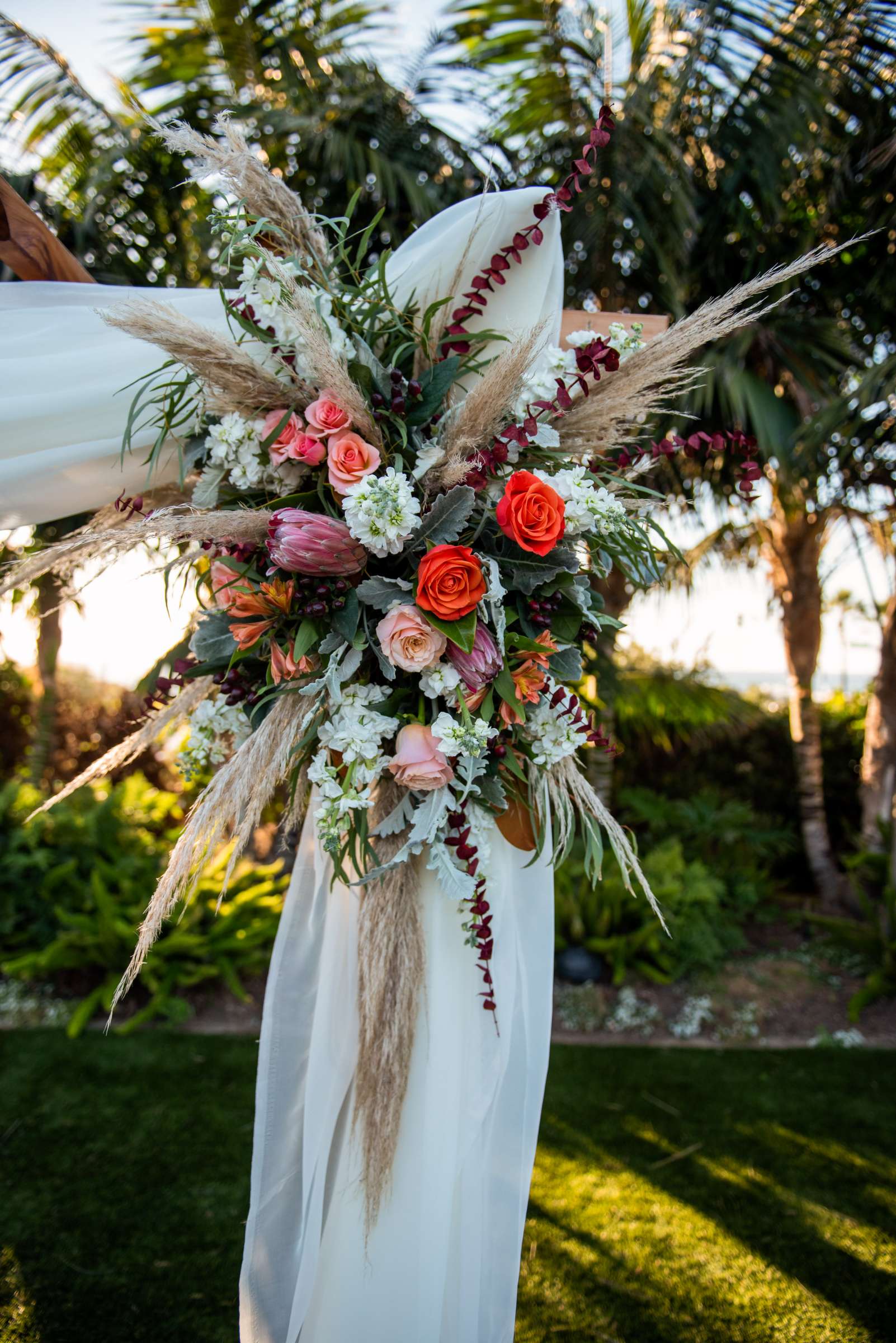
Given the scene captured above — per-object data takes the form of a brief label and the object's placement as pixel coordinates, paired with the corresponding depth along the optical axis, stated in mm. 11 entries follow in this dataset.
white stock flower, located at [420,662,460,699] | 1294
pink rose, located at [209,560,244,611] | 1407
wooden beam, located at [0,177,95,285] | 1652
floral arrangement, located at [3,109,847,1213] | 1266
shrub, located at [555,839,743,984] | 3996
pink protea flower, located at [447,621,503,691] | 1273
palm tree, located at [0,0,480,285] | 3686
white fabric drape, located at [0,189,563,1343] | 1397
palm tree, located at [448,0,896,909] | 3652
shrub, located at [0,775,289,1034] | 3588
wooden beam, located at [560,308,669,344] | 1634
